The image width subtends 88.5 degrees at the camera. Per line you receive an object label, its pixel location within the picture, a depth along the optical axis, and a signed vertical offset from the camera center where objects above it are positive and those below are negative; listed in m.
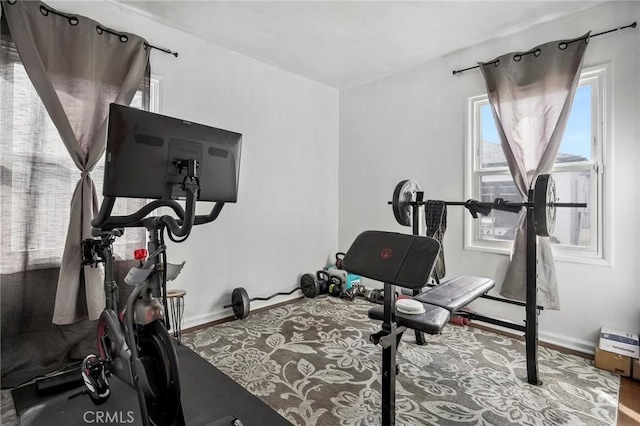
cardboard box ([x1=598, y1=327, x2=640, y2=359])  2.26 -0.87
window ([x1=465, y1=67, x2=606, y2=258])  2.62 +0.36
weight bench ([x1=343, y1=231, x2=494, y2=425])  1.43 -0.26
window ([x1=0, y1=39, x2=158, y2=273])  2.17 +0.23
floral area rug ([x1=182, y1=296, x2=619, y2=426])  1.86 -1.09
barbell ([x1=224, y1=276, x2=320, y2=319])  3.15 -0.87
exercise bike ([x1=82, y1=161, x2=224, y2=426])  1.31 -0.45
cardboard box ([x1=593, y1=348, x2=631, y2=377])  2.25 -1.00
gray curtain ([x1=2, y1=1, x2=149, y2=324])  2.21 +0.89
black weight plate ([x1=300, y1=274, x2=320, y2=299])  3.84 -0.84
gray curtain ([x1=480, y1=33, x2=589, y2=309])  2.65 +0.89
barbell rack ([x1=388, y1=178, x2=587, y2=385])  2.18 -0.52
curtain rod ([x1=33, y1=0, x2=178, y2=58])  2.26 +1.38
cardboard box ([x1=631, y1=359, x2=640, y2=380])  2.19 -1.00
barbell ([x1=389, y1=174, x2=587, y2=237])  2.02 +0.10
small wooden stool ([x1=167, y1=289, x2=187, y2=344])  2.65 -0.81
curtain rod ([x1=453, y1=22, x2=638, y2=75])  2.41 +1.43
